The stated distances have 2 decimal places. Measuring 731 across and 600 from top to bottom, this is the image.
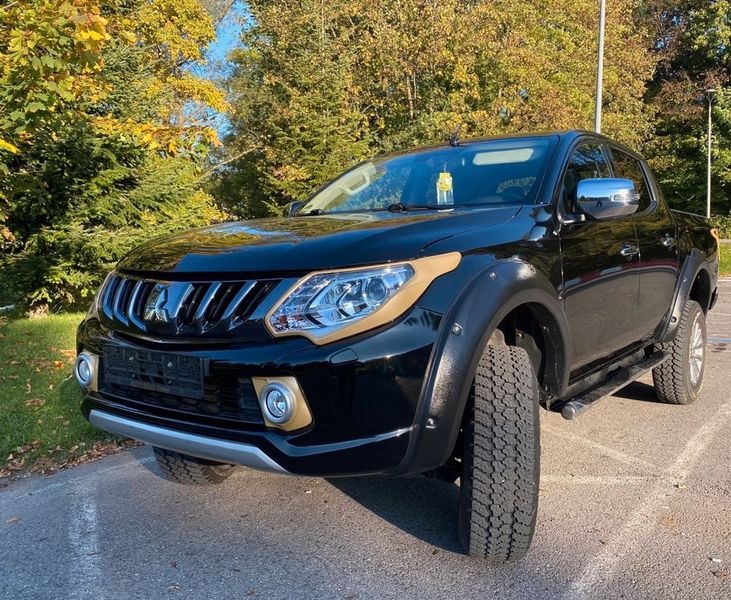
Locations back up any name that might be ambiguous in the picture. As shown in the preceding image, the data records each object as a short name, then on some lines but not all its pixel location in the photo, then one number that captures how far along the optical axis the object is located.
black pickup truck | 2.11
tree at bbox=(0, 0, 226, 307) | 7.36
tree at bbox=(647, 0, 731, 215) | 26.73
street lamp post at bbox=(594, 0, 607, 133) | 15.24
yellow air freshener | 3.33
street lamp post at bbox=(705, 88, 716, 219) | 23.42
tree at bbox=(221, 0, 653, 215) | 17.25
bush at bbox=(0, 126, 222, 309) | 8.95
